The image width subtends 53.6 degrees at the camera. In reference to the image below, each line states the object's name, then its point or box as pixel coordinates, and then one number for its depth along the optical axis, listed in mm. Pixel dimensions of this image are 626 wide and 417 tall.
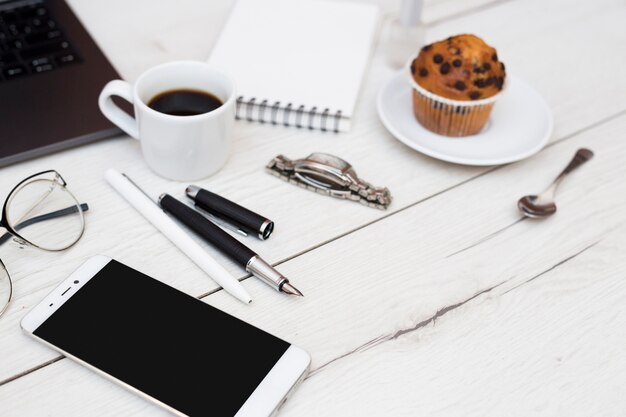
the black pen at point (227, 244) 620
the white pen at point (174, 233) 620
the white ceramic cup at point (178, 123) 678
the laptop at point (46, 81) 750
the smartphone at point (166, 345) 517
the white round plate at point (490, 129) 776
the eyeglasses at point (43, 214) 652
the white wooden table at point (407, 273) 552
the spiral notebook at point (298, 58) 831
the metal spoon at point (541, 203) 724
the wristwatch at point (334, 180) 729
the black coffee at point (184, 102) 727
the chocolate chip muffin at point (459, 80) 762
